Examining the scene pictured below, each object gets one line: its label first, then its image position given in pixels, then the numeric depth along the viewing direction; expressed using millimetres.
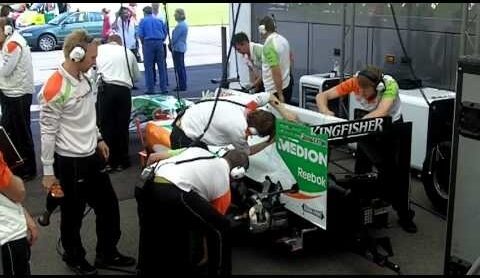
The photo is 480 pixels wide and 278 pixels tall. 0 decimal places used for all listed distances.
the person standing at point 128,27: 12023
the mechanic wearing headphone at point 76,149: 4098
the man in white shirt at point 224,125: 4602
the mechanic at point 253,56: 7342
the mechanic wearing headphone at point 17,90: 6297
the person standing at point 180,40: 12463
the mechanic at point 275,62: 7371
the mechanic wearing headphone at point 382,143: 5051
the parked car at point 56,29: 19203
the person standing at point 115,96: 6840
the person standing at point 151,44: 12039
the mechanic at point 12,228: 3008
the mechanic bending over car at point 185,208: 3551
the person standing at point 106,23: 13592
